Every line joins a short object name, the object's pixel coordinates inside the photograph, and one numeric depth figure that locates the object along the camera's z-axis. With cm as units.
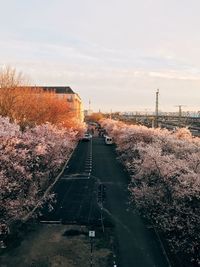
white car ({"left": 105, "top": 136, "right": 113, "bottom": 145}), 9444
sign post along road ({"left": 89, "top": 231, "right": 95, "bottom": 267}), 2512
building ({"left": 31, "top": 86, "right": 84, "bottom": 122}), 15325
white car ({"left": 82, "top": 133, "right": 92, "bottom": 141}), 10299
